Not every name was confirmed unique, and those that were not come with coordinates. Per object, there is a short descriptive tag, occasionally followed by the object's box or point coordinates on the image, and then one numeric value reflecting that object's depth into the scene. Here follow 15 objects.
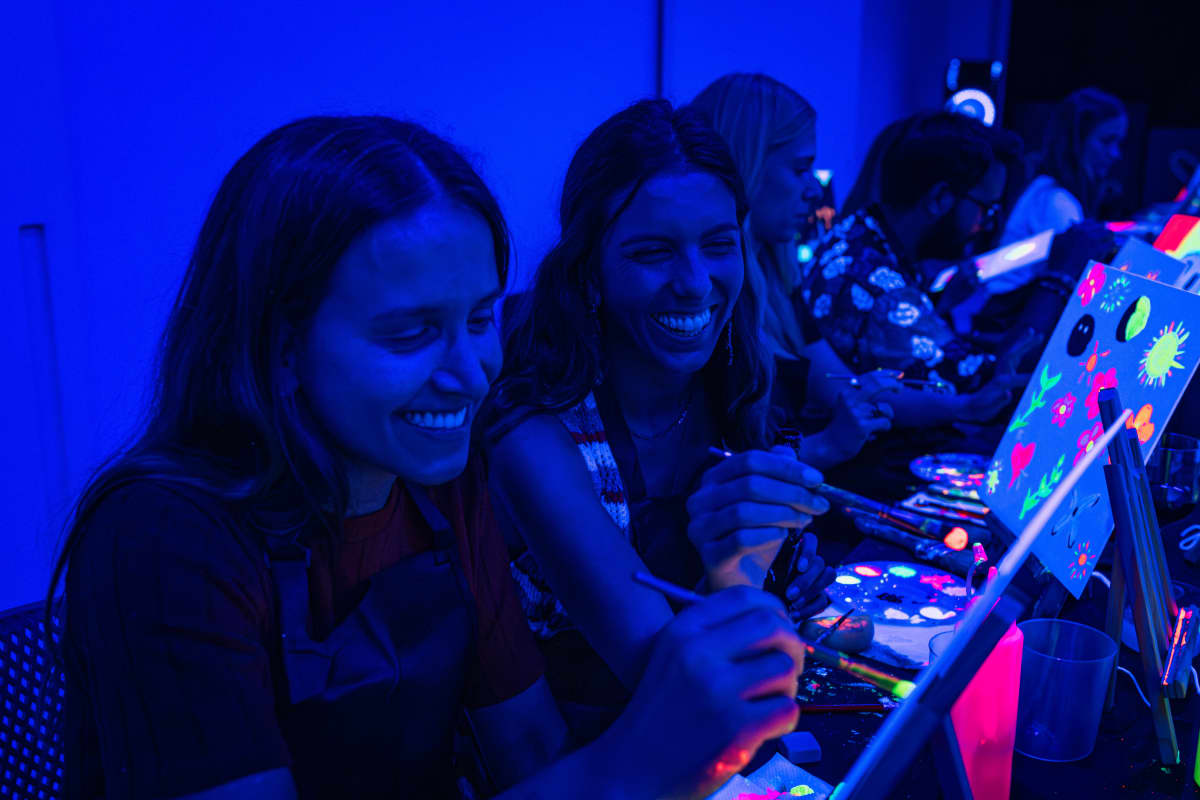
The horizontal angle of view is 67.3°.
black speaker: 6.72
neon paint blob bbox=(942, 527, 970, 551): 1.51
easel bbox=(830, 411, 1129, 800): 0.49
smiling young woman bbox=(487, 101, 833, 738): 1.20
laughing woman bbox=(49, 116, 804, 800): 0.71
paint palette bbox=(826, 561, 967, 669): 1.18
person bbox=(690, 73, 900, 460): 2.24
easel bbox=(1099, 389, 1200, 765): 0.94
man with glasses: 2.59
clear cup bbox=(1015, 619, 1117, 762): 0.95
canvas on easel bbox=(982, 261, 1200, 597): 1.06
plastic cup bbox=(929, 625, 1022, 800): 0.83
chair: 0.98
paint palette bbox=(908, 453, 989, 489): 1.88
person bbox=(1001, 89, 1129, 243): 5.11
